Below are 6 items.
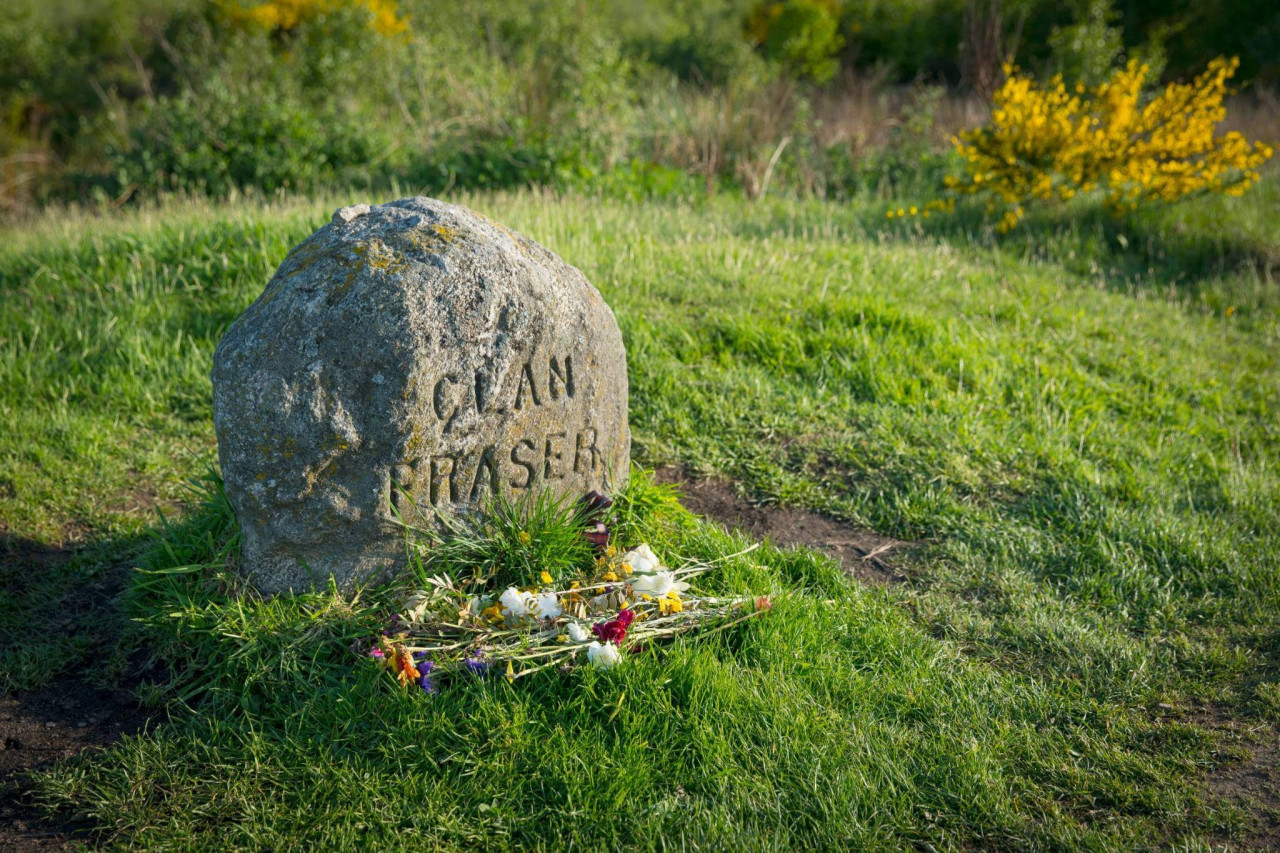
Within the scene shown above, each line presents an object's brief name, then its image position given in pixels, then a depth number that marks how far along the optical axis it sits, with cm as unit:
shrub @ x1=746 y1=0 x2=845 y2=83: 1647
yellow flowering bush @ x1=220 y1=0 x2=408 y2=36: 1452
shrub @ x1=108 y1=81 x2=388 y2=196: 921
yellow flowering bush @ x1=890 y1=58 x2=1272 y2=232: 798
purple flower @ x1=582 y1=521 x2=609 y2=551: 363
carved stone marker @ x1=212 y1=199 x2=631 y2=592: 312
